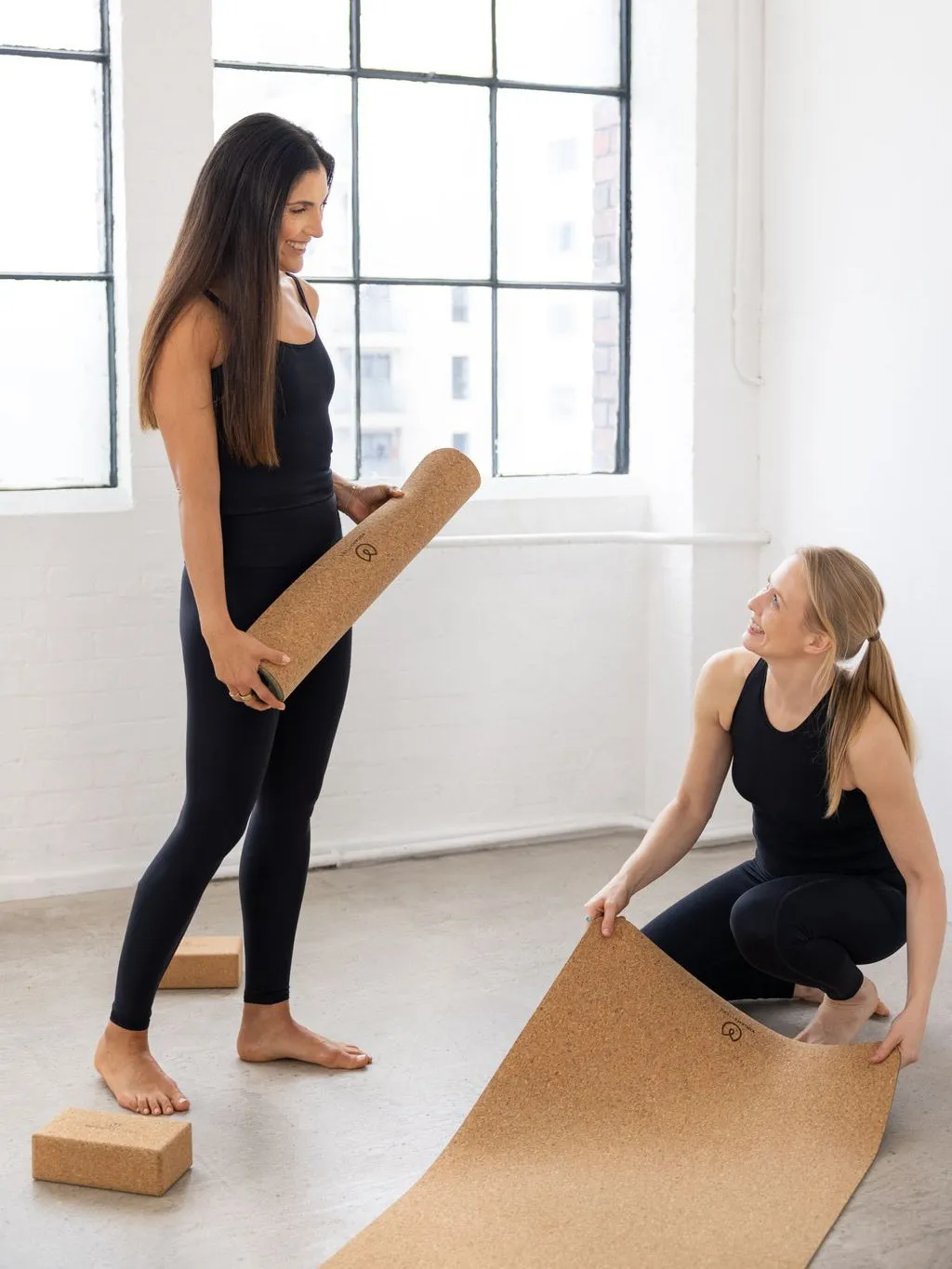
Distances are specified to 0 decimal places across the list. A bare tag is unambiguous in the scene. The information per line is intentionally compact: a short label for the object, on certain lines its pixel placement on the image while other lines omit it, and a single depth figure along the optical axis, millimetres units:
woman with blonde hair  2373
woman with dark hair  2248
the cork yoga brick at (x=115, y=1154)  2131
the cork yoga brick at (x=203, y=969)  2959
